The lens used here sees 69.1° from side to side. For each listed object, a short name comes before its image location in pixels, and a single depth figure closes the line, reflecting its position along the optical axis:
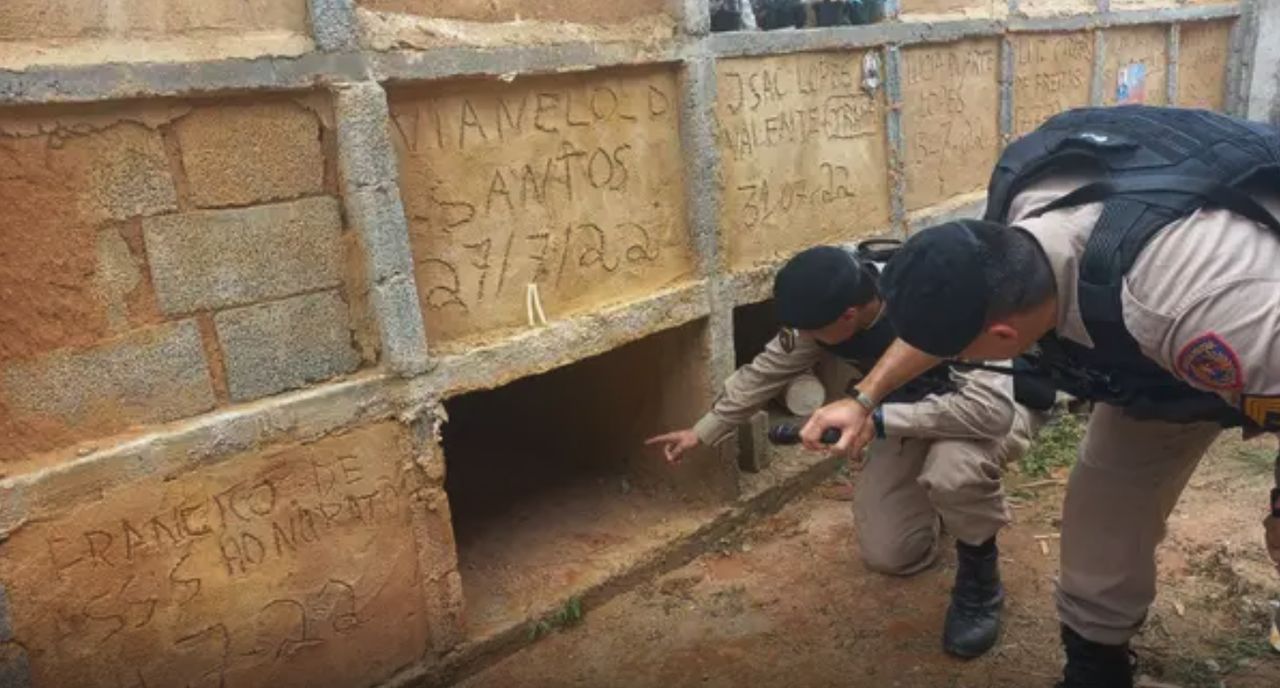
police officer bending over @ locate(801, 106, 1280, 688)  1.63
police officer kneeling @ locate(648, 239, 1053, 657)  2.83
